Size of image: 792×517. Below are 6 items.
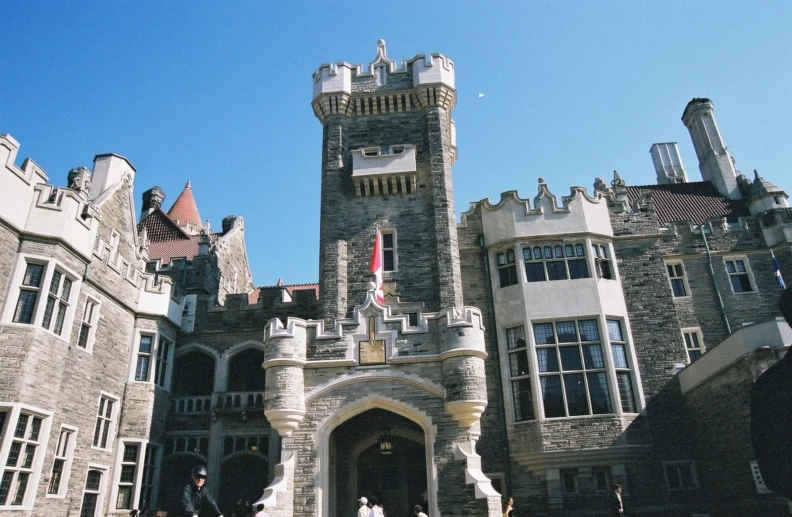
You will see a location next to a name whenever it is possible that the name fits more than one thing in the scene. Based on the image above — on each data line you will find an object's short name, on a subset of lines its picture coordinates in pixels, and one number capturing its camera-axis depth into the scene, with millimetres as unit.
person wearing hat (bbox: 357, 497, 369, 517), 12227
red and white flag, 17534
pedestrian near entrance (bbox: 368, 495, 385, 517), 12479
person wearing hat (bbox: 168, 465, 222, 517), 6270
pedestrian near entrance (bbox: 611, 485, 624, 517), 14008
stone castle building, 14281
